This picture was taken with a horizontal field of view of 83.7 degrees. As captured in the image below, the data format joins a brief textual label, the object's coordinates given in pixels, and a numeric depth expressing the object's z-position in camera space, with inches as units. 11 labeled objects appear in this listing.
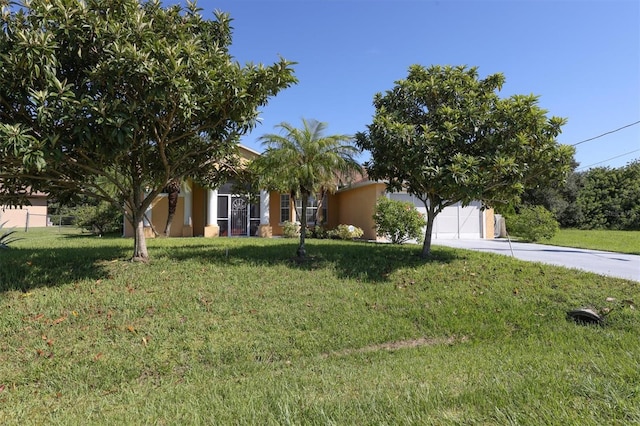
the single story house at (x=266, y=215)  690.8
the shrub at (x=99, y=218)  742.5
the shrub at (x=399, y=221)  547.5
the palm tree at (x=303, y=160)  356.2
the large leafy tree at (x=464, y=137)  295.3
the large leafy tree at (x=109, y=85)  200.7
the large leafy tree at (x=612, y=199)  1162.6
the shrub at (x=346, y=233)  652.1
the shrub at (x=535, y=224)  710.5
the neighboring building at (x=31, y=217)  1269.7
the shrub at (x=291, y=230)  689.6
